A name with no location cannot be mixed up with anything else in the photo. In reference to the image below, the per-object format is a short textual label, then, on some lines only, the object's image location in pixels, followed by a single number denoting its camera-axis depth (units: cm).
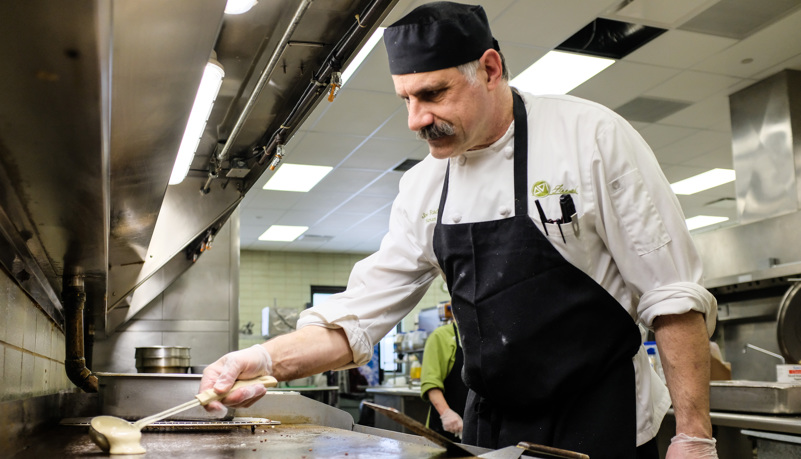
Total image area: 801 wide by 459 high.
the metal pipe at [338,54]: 175
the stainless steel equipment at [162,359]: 382
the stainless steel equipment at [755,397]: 249
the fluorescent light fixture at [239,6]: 169
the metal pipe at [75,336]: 243
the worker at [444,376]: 443
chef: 129
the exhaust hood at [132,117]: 77
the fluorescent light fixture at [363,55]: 438
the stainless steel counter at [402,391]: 600
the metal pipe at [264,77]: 174
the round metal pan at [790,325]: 363
